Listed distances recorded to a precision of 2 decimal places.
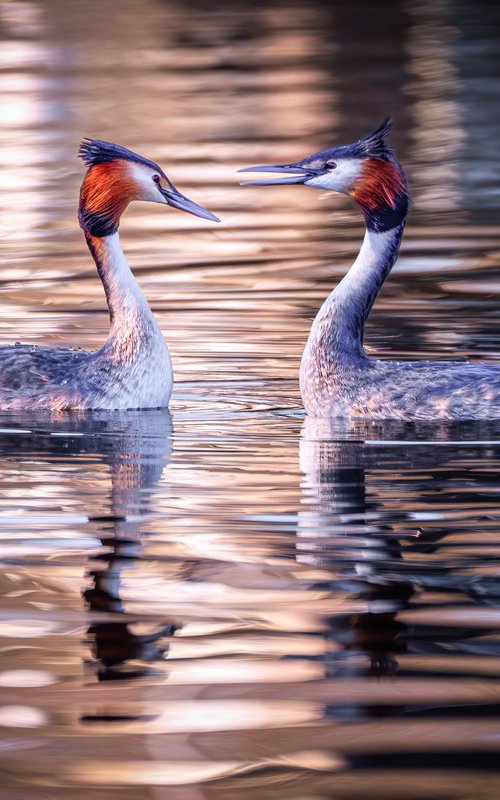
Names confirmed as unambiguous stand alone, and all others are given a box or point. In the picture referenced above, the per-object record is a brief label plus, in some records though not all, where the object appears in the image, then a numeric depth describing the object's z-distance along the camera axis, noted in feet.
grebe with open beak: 61.62
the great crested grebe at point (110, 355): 63.82
